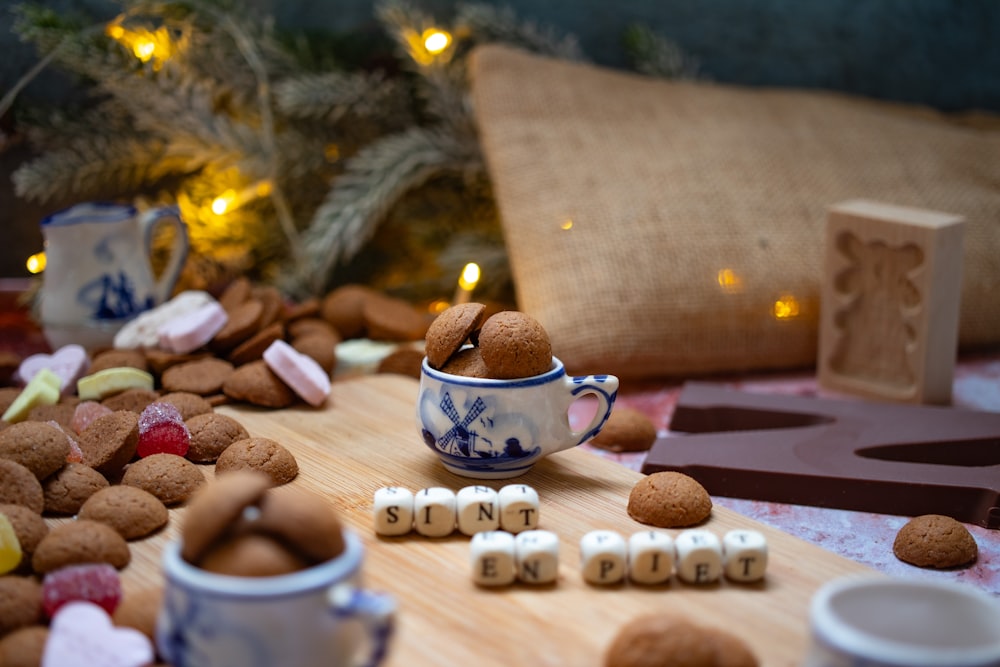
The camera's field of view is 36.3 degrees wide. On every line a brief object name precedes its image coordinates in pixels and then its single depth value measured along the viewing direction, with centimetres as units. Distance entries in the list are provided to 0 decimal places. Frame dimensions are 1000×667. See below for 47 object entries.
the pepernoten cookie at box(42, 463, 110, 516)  38
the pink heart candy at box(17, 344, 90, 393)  47
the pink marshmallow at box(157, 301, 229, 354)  48
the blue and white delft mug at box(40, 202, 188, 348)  50
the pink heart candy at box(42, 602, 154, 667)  31
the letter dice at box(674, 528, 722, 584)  35
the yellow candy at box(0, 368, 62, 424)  44
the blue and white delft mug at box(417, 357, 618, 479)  39
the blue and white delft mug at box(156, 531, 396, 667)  29
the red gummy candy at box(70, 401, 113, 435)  43
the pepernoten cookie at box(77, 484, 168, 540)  37
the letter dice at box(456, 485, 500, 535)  37
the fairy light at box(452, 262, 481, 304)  50
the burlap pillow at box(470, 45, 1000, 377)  53
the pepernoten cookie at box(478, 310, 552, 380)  39
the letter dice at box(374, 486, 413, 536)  37
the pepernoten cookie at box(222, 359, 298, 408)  46
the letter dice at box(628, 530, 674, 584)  34
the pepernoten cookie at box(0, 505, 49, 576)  35
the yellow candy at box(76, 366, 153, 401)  45
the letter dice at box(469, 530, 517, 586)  34
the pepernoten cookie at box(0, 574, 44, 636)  33
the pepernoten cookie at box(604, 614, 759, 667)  30
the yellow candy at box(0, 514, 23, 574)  35
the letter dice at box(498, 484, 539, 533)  37
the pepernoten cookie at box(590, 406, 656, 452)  46
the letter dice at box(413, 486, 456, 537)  37
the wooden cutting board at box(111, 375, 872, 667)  32
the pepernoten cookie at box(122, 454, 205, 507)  39
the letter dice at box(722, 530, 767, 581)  35
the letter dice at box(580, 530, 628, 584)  35
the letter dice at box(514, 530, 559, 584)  34
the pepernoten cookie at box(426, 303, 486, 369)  40
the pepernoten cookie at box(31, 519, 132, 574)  35
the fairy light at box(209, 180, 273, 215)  58
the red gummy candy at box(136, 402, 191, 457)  41
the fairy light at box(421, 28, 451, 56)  58
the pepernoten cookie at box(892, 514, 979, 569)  38
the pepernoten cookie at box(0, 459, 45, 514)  37
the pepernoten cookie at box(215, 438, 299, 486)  40
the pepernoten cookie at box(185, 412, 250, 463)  42
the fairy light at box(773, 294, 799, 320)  54
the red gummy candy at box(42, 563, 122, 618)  33
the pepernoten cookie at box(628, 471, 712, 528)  38
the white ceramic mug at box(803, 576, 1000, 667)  29
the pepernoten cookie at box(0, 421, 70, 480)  38
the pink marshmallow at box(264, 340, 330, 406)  46
